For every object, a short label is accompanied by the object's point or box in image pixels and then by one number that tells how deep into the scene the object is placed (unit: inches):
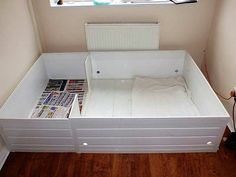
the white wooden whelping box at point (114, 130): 62.6
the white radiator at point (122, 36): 92.1
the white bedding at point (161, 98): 81.3
